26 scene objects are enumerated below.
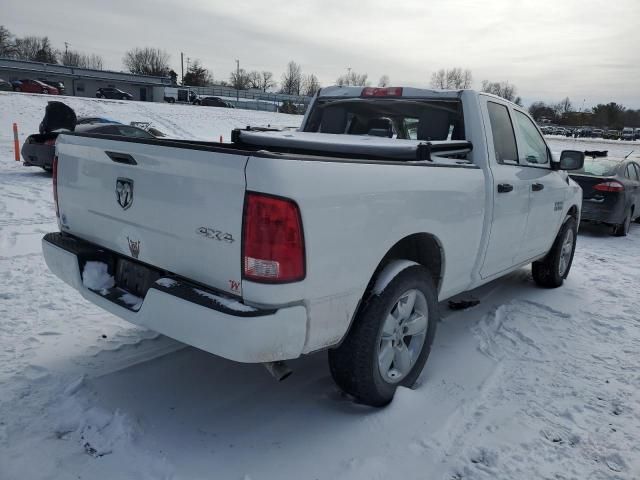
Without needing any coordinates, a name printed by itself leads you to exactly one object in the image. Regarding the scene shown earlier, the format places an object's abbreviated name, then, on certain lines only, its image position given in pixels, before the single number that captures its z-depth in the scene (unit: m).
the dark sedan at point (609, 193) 8.88
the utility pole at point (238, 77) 110.81
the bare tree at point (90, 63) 117.63
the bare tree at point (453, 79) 94.54
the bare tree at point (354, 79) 103.32
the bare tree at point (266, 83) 116.94
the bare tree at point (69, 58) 110.25
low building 54.34
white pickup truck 2.19
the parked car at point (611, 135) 69.75
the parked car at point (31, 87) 41.25
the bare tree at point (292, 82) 113.00
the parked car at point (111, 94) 47.97
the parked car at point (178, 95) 57.69
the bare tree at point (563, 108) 108.86
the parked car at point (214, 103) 48.22
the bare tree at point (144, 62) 99.50
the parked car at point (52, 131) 10.74
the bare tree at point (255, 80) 116.06
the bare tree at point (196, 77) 97.75
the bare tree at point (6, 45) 78.40
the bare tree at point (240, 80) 111.19
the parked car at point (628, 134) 70.47
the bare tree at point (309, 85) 110.75
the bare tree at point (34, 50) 85.90
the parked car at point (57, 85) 45.83
